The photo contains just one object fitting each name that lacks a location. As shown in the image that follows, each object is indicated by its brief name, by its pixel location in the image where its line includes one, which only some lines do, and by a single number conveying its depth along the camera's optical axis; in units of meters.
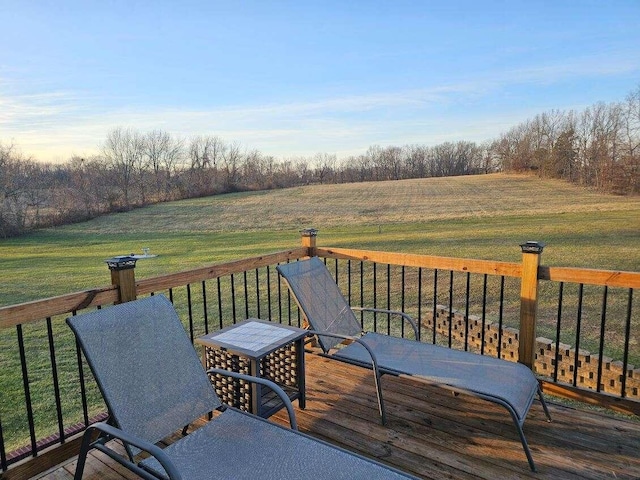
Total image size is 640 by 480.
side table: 2.27
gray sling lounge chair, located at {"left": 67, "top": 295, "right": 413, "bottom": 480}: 1.51
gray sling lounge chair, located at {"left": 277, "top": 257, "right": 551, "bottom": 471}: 2.15
